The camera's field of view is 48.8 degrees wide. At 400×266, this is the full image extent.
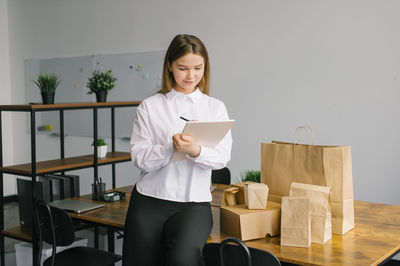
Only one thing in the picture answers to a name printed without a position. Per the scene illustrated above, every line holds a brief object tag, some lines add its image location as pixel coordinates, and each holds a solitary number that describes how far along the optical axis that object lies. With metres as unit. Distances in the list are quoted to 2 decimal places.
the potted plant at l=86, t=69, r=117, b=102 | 3.51
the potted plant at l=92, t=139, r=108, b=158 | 3.44
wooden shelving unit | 2.88
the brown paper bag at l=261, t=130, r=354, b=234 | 1.87
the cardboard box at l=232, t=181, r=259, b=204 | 2.03
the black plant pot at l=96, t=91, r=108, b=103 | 3.51
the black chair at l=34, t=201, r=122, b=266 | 2.31
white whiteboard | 4.77
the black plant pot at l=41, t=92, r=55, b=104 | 3.15
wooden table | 1.61
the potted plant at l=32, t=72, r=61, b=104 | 3.16
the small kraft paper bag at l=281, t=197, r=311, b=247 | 1.73
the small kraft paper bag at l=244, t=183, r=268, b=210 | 1.87
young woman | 1.68
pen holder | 2.70
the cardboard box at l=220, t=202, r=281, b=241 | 1.80
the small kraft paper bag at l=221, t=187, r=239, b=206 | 1.99
